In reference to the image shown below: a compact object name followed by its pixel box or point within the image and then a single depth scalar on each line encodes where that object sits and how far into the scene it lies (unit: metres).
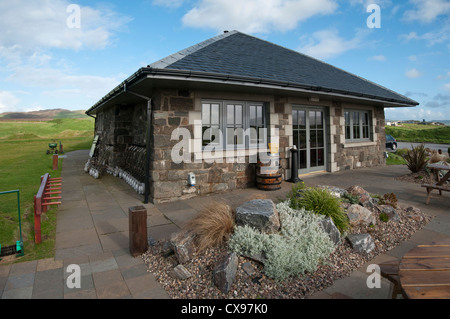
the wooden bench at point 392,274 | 2.29
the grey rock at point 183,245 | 3.16
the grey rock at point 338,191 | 4.67
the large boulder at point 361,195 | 4.58
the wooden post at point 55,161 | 10.93
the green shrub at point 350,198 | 4.57
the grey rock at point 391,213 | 4.34
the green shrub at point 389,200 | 4.84
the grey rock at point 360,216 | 3.93
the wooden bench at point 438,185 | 5.55
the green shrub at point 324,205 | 3.78
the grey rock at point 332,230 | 3.50
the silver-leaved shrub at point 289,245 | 2.89
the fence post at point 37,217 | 3.68
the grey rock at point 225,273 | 2.68
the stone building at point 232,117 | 5.87
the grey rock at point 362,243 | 3.44
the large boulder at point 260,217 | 3.48
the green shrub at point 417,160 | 8.48
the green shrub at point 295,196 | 4.16
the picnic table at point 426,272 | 1.71
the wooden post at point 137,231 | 3.45
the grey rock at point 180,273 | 2.90
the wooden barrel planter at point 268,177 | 6.71
